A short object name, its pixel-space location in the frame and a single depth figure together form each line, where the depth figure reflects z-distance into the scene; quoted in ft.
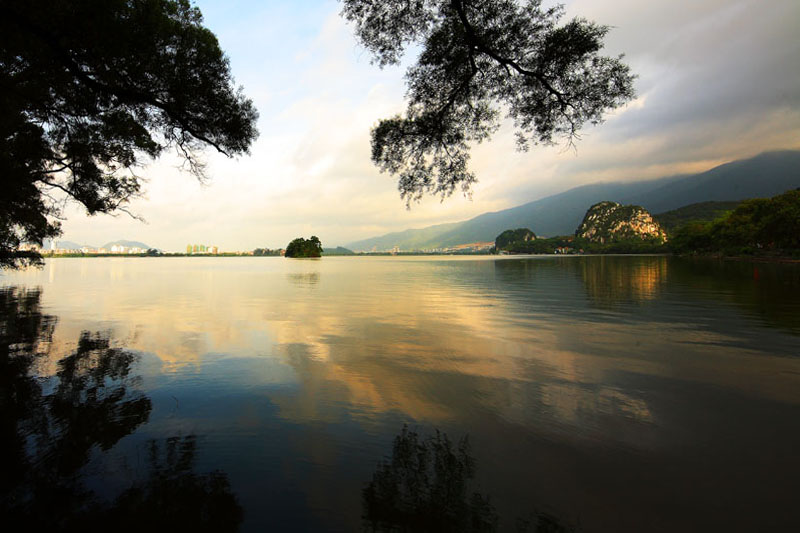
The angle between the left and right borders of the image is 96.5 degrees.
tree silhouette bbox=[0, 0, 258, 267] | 28.22
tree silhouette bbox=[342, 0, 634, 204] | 29.71
